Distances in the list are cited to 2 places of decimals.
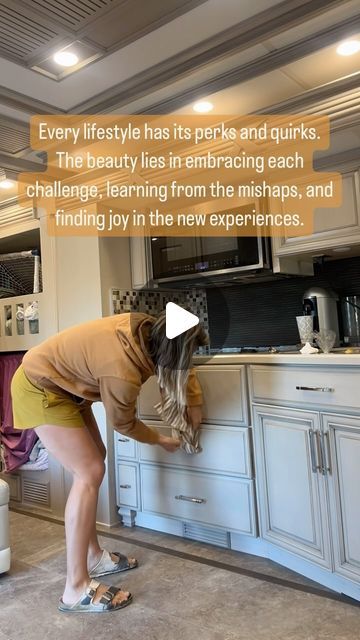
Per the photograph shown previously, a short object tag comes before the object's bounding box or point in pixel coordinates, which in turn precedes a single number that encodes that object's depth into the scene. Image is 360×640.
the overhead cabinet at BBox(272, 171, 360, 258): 2.26
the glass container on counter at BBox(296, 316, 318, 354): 2.50
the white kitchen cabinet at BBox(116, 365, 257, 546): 2.31
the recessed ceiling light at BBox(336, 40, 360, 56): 1.78
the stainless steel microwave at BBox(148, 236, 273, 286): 2.53
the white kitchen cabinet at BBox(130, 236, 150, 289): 3.02
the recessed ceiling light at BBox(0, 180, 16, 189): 3.05
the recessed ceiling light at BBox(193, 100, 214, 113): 2.18
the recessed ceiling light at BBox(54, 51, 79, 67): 1.81
